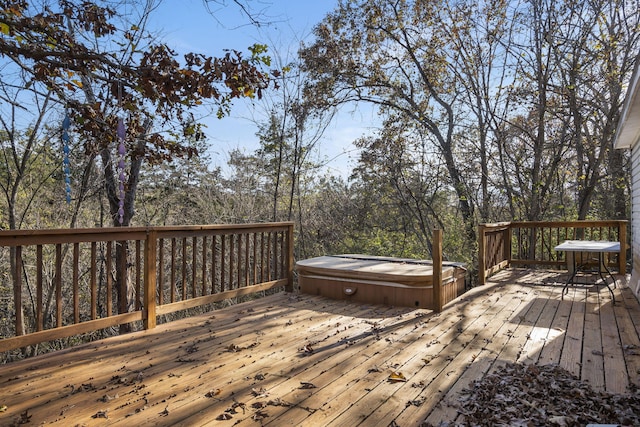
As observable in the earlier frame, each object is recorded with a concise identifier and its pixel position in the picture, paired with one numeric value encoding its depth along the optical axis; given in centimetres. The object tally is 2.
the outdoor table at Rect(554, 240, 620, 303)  464
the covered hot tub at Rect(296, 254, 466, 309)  439
